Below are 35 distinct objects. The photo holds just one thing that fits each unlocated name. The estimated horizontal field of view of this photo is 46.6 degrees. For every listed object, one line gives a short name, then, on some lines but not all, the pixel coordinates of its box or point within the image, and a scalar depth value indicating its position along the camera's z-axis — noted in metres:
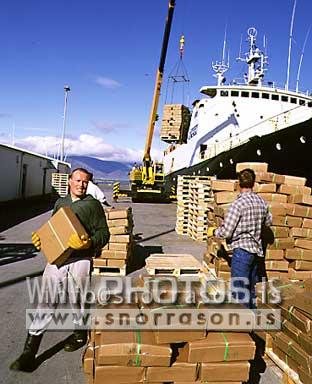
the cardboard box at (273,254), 5.73
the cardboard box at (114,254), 6.87
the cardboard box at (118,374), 2.69
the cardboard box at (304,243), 5.80
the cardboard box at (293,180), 6.42
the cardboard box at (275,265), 5.73
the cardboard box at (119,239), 6.92
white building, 18.09
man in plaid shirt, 4.12
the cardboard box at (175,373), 2.74
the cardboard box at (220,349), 2.76
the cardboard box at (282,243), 5.72
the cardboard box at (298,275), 5.76
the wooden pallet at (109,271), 6.89
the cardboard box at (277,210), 5.86
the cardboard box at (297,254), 5.75
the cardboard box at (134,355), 2.68
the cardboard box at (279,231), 5.72
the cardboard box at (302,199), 6.00
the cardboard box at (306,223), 5.95
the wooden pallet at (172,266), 6.30
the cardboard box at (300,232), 5.82
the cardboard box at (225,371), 2.77
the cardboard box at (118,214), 7.11
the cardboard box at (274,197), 6.12
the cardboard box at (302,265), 5.75
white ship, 16.70
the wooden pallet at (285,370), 3.10
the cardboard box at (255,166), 6.42
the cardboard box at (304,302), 3.10
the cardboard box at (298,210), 5.92
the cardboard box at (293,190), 6.25
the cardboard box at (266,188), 6.16
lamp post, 39.94
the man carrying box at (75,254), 3.43
